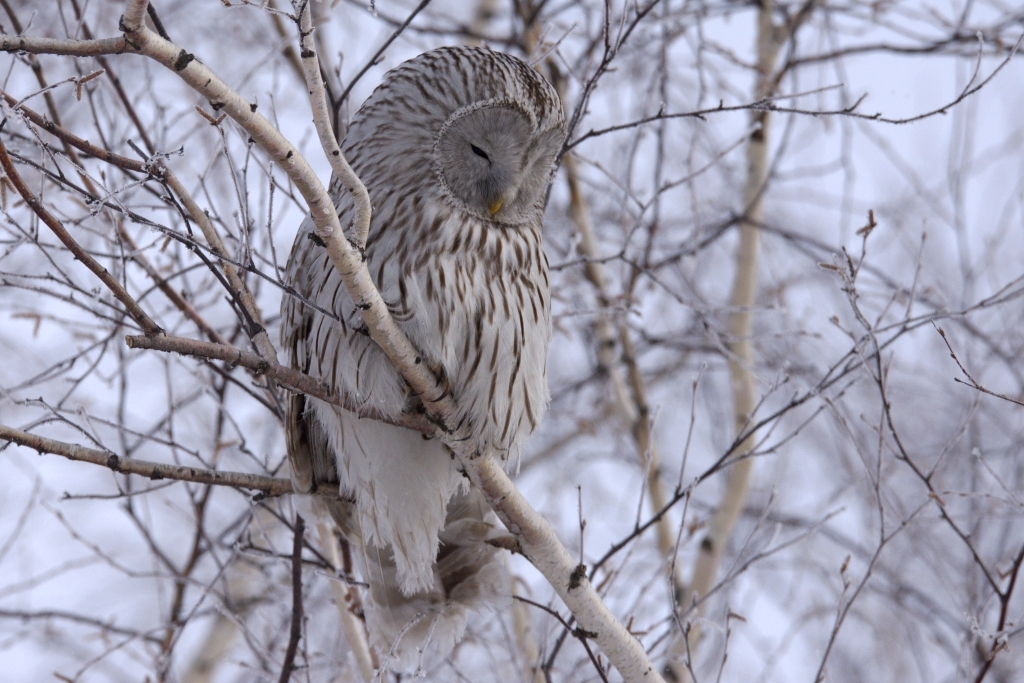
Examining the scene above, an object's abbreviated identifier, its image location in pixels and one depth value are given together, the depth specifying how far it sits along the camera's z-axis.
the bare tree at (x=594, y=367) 4.56
